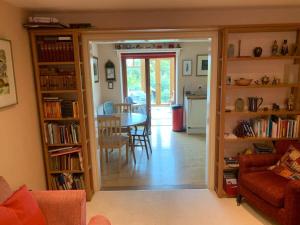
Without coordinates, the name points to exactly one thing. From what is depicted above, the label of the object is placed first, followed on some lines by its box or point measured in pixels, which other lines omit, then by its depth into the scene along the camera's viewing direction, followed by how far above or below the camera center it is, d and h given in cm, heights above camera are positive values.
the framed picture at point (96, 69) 521 +31
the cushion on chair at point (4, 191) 162 -76
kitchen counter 557 -41
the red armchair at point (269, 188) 206 -108
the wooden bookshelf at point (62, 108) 262 -29
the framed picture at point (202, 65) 577 +37
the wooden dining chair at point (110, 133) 359 -83
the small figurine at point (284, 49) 273 +34
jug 280 -31
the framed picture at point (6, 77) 203 +7
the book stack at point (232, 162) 294 -106
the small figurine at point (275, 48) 274 +35
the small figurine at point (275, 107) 286 -36
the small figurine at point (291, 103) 284 -31
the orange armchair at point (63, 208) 178 -97
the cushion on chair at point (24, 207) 151 -83
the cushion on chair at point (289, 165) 238 -93
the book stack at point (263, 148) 292 -88
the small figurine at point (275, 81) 278 -4
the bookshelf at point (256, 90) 273 -15
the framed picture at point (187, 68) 582 +31
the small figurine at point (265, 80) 280 -2
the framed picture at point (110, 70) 570 +30
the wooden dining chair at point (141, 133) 432 -98
